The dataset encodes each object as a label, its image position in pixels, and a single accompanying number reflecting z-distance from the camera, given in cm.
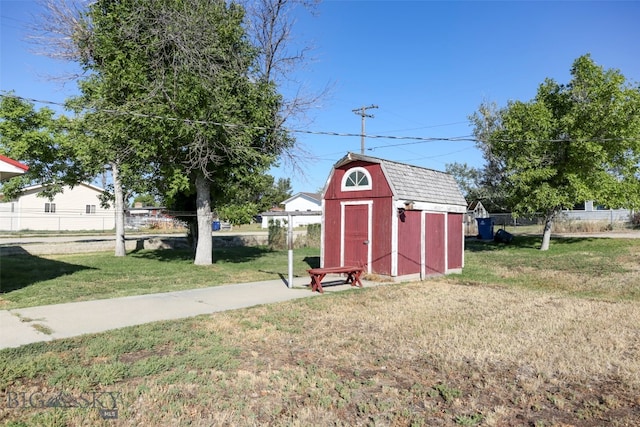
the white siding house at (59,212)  3525
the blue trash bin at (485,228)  3044
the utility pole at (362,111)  3136
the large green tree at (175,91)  1352
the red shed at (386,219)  1227
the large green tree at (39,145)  1783
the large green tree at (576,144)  1925
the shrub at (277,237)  2539
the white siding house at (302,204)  5453
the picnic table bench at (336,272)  1038
